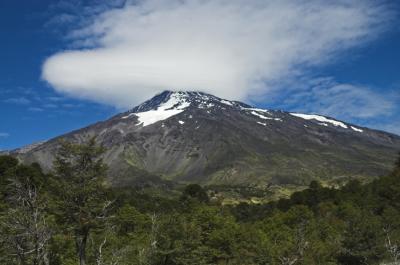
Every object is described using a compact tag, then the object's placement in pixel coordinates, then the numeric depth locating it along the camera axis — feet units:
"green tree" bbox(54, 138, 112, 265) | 128.77
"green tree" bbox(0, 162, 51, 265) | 108.47
